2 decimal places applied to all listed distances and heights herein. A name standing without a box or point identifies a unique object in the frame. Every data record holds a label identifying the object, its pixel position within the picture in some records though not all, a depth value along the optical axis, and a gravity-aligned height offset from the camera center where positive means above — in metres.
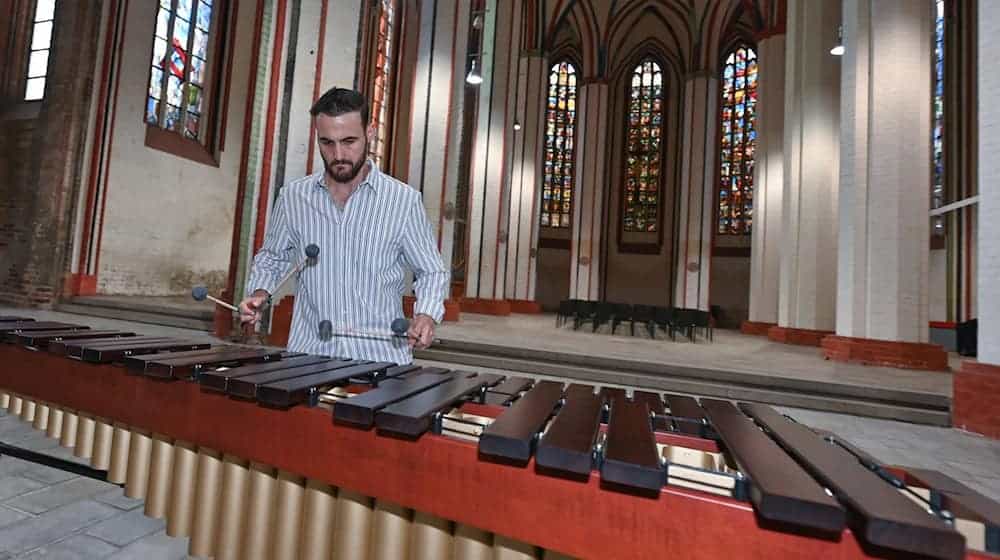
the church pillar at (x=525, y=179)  14.48 +3.73
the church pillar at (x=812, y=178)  8.63 +2.51
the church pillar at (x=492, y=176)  11.82 +3.04
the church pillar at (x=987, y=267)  3.48 +0.46
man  2.00 +0.17
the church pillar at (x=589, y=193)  16.92 +3.95
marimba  0.86 -0.32
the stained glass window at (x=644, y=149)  18.98 +6.13
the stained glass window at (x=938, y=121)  10.50 +4.38
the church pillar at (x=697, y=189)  16.23 +4.15
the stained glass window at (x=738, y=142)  16.92 +5.90
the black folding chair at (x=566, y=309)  10.46 +0.00
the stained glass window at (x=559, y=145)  19.23 +6.13
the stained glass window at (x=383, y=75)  12.36 +5.49
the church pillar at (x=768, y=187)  11.53 +3.12
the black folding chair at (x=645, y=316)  9.26 -0.03
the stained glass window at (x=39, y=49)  8.58 +3.83
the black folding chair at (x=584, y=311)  9.90 -0.02
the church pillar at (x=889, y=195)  6.05 +1.59
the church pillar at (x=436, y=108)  8.66 +3.26
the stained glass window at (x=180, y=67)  9.49 +4.26
